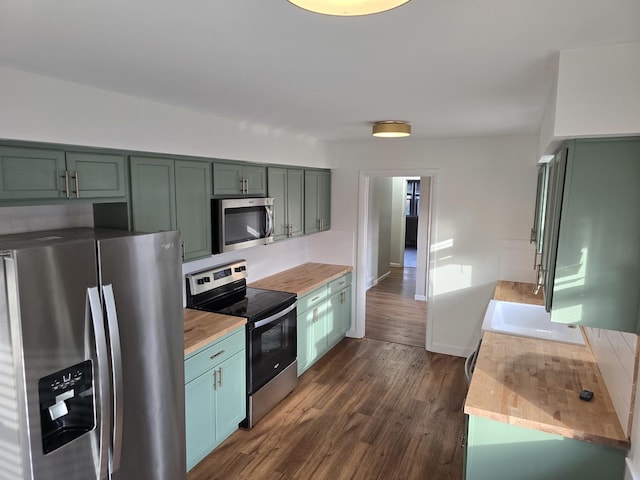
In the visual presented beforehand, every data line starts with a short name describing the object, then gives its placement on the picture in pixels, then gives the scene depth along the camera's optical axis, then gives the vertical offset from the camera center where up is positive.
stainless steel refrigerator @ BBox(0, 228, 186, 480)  1.58 -0.73
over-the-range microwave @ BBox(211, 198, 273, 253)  3.13 -0.29
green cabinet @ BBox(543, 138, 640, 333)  1.59 -0.17
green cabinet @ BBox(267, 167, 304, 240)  3.91 -0.12
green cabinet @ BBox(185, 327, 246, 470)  2.62 -1.39
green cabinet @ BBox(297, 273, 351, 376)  4.04 -1.38
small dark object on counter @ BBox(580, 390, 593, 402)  2.05 -0.99
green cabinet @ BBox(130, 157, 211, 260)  2.54 -0.09
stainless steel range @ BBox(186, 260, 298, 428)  3.24 -1.10
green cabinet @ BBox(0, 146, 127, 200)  1.89 +0.04
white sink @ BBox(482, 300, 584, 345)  2.94 -0.99
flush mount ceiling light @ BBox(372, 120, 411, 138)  3.26 +0.46
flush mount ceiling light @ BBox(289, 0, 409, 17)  0.93 +0.40
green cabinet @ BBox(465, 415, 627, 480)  1.82 -1.19
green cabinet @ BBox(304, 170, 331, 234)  4.53 -0.15
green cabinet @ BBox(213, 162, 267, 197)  3.18 +0.05
